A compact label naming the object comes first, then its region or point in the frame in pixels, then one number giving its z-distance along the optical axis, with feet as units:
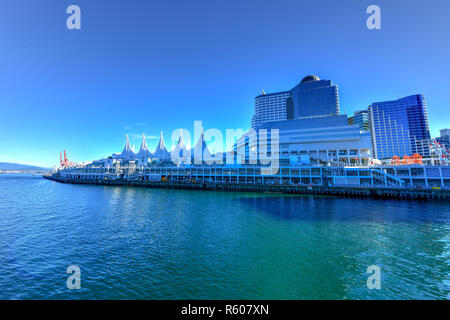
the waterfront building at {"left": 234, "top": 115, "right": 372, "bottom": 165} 271.69
